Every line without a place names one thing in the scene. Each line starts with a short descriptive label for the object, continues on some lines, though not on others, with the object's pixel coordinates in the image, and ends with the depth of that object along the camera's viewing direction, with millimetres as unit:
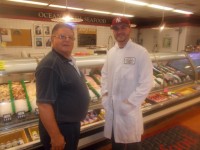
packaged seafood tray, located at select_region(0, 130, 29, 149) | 1762
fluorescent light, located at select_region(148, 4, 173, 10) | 6980
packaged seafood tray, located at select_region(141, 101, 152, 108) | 2810
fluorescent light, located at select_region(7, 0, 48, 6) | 6482
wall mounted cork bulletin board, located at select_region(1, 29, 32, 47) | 7270
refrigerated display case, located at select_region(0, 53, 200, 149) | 1891
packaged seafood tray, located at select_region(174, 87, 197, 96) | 3412
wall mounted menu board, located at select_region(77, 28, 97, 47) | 9153
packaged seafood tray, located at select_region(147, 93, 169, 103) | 2983
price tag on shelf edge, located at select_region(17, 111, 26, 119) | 1976
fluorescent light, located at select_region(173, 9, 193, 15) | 8156
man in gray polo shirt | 1366
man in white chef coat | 1979
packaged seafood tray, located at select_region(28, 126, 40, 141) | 1856
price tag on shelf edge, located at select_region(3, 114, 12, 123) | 1904
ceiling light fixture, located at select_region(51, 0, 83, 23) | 3665
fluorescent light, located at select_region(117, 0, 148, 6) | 6142
